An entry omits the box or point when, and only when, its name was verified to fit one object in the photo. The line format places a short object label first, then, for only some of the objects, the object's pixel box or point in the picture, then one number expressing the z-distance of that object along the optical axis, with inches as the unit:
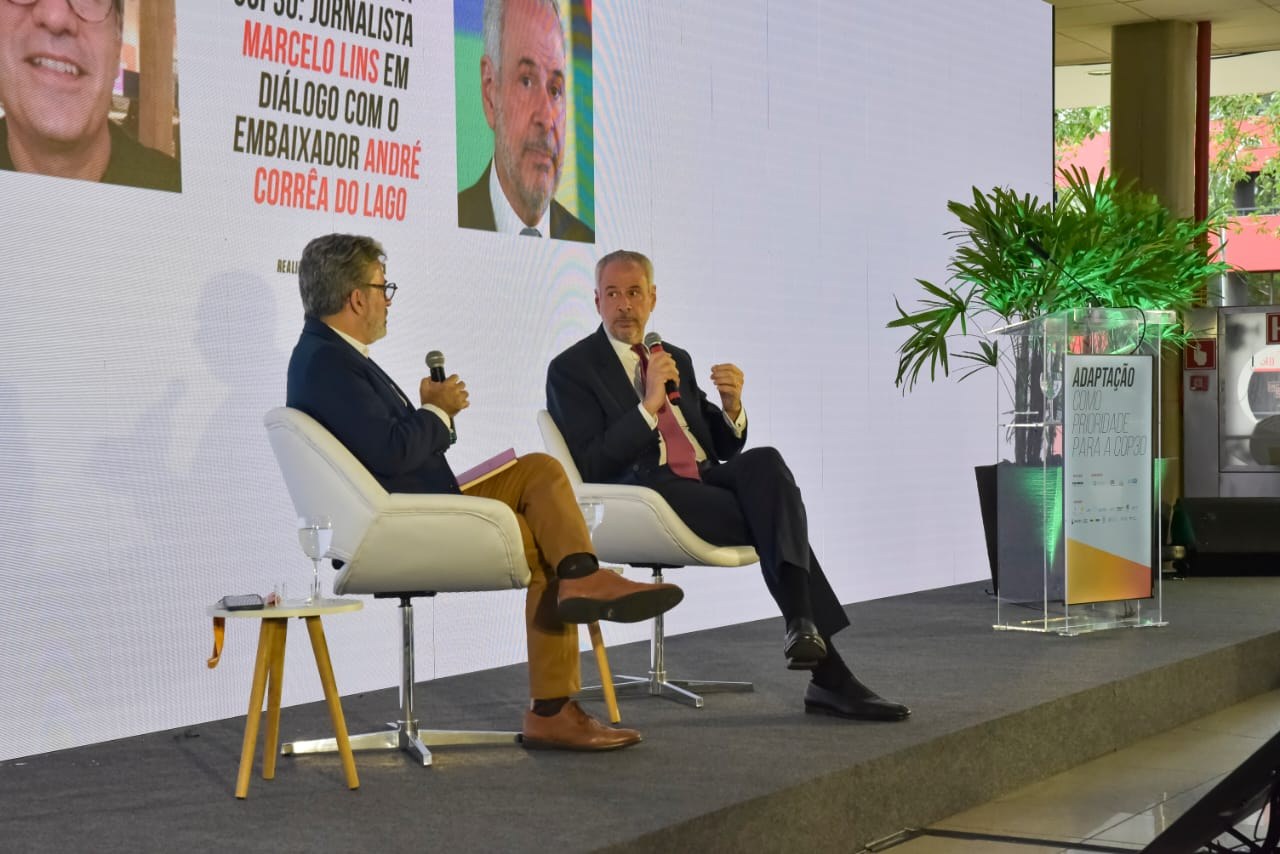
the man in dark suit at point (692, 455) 146.3
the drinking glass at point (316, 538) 121.5
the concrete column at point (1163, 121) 394.6
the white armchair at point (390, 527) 126.8
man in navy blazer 129.0
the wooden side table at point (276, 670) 118.0
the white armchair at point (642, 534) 151.7
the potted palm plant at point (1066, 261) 216.7
